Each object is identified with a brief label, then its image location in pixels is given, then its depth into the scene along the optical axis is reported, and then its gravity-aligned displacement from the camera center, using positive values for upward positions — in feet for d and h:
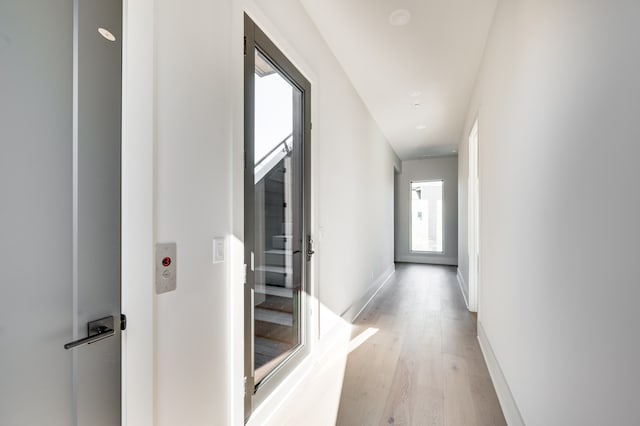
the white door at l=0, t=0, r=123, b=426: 2.26 +0.03
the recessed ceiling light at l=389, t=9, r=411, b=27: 7.13 +5.41
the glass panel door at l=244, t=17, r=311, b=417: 5.16 +0.04
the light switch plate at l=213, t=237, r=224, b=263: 4.27 -0.56
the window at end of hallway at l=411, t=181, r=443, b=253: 25.07 -0.16
